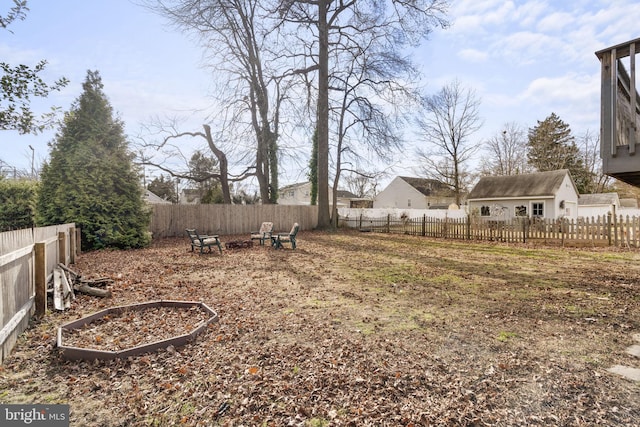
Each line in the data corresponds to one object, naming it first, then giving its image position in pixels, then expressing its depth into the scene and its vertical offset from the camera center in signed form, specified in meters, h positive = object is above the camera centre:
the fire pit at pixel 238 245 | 11.93 -1.25
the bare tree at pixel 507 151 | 34.75 +6.30
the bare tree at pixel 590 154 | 35.78 +6.06
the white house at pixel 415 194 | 39.88 +1.96
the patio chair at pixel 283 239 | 12.06 -1.05
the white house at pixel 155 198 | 38.31 +1.76
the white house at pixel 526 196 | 22.77 +0.96
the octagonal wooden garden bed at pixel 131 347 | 3.37 -1.49
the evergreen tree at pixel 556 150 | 35.19 +6.52
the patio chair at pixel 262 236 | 12.91 -1.00
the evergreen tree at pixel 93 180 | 10.93 +1.17
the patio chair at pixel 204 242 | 10.66 -1.01
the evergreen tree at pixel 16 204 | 13.34 +0.40
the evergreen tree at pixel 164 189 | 35.69 +2.69
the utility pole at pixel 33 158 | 31.25 +5.42
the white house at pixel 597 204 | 28.72 +0.39
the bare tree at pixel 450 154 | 28.66 +5.13
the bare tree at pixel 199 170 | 19.03 +2.88
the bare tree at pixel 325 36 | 17.92 +10.17
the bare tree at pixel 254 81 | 19.28 +8.31
